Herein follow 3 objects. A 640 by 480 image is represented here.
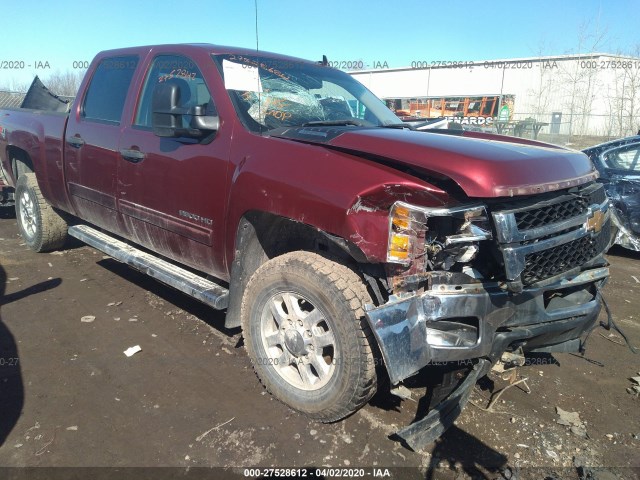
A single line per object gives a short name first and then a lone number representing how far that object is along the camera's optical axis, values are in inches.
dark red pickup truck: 87.5
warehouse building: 820.0
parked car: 230.2
